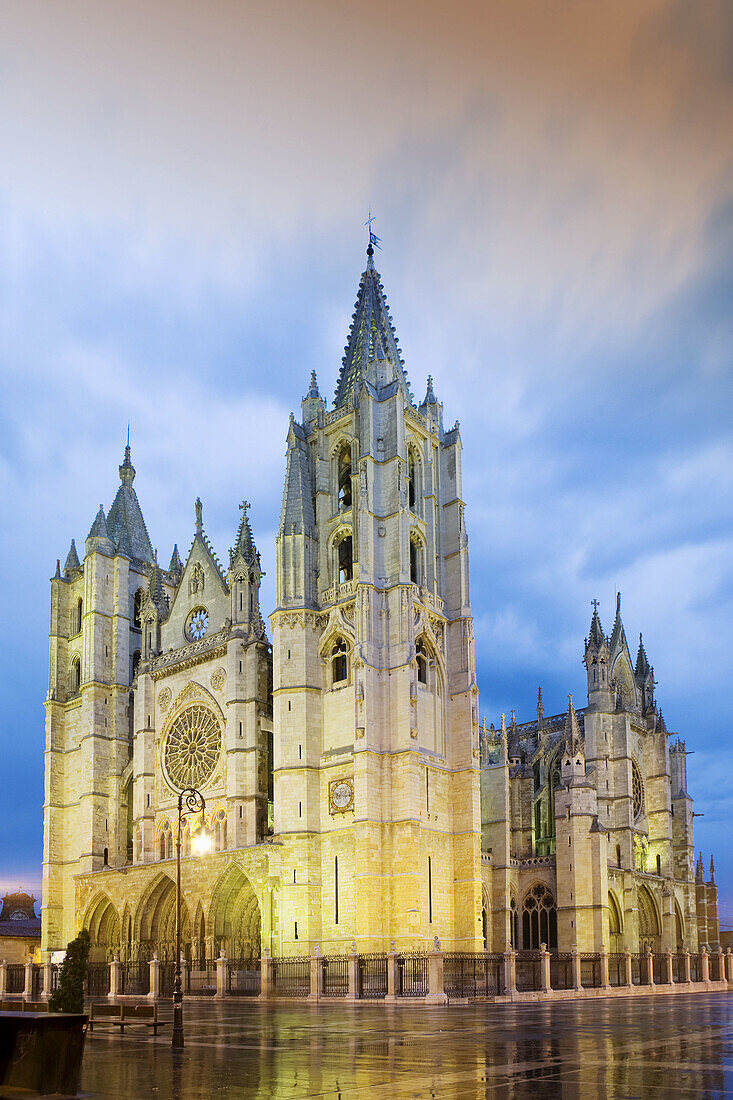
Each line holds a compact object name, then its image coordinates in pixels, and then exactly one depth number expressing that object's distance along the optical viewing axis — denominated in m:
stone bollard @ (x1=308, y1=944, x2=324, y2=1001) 35.25
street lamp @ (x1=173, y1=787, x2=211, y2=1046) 19.24
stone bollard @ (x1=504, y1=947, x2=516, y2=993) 35.47
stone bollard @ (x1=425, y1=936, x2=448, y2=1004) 33.09
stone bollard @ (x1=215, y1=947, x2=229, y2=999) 38.84
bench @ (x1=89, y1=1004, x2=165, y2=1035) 23.27
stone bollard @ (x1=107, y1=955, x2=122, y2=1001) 39.25
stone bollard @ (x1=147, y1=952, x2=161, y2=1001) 37.35
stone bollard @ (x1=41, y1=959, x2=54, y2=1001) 40.56
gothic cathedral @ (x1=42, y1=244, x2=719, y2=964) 42.09
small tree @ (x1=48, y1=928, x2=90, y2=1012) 21.70
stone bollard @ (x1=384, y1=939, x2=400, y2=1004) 33.94
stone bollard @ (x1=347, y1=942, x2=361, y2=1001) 35.53
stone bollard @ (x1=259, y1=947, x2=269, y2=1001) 38.38
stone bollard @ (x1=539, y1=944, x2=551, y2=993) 36.81
